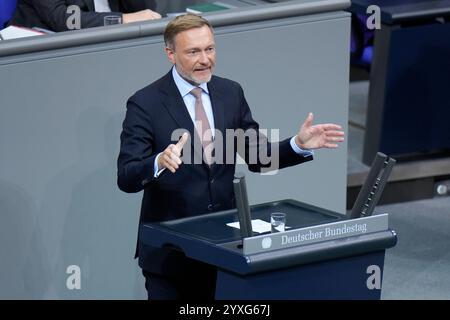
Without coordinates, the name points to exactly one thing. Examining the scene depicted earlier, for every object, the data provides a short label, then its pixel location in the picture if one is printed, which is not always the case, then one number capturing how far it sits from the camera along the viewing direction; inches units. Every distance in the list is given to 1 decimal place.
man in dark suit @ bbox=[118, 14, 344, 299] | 356.8
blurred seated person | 490.3
